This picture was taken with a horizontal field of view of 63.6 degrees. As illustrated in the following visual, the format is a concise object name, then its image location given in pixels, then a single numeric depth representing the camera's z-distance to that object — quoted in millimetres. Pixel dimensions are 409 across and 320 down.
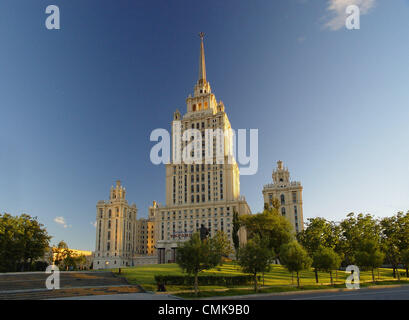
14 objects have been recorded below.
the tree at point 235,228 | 92938
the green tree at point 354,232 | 77000
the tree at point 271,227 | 79250
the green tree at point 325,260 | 54562
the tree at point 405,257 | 64156
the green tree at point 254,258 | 44062
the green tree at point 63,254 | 92200
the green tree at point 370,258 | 58250
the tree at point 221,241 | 47438
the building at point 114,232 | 147125
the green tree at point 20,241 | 75562
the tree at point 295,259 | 49781
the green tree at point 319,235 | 74662
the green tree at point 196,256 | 41000
